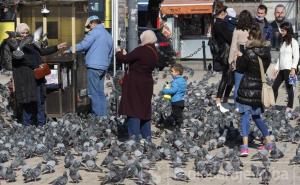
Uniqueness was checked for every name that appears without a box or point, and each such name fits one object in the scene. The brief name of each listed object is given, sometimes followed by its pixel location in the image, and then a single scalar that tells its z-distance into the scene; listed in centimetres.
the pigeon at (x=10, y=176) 1034
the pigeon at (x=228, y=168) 1052
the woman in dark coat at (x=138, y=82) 1189
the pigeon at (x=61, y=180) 963
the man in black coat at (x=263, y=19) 1695
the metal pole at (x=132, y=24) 1668
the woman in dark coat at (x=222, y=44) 1629
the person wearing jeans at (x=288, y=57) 1630
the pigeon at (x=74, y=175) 1008
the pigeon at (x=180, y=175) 1021
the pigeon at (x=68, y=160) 1096
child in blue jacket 1412
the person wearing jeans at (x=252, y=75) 1166
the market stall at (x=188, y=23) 3295
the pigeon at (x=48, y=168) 1083
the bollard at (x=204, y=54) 3102
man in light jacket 1449
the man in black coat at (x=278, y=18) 1864
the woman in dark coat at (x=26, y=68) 1392
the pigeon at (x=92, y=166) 1081
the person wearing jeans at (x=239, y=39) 1257
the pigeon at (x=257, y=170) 1027
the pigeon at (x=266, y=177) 992
